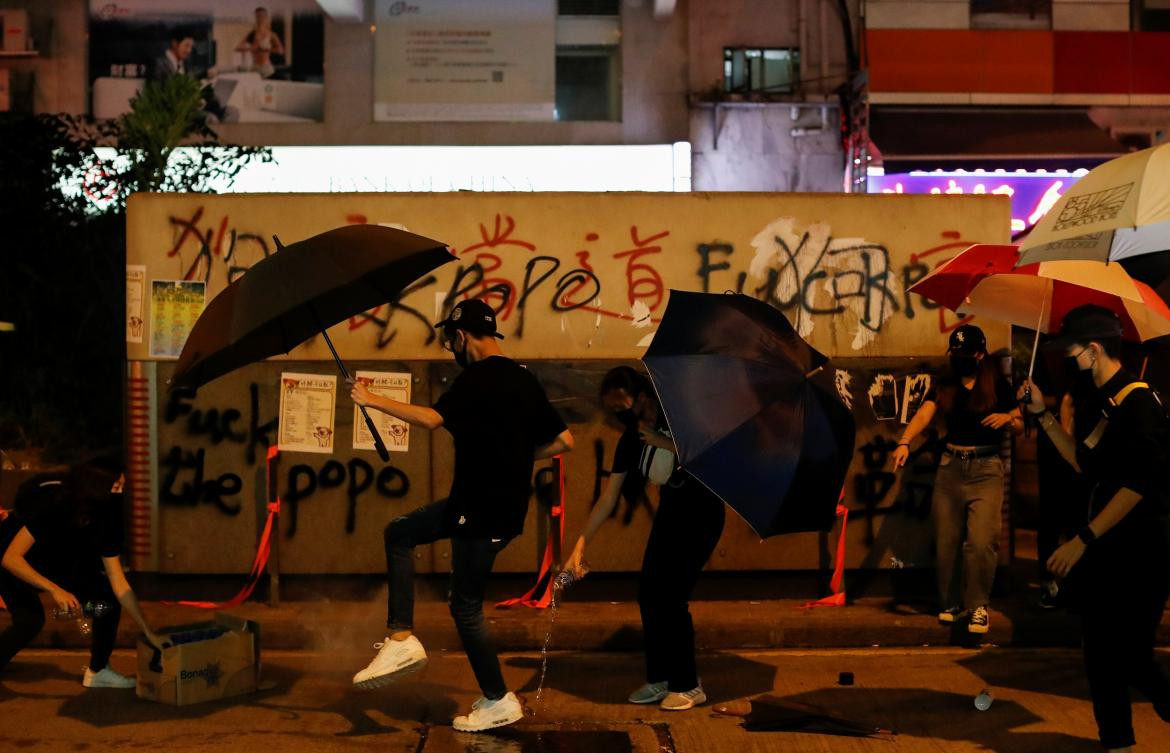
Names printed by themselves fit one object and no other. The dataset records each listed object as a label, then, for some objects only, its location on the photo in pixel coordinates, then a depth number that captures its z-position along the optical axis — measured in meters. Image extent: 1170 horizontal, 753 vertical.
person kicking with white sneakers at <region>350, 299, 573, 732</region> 5.72
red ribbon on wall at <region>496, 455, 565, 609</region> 8.30
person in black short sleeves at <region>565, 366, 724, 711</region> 6.22
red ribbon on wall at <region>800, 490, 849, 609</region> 8.34
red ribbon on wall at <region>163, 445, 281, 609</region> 8.26
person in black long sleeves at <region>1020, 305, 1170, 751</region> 5.18
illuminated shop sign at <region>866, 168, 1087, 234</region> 15.27
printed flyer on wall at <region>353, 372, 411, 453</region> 8.37
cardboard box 6.39
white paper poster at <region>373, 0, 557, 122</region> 16.67
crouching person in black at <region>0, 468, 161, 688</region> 6.32
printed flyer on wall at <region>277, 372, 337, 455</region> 8.40
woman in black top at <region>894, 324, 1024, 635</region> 7.67
